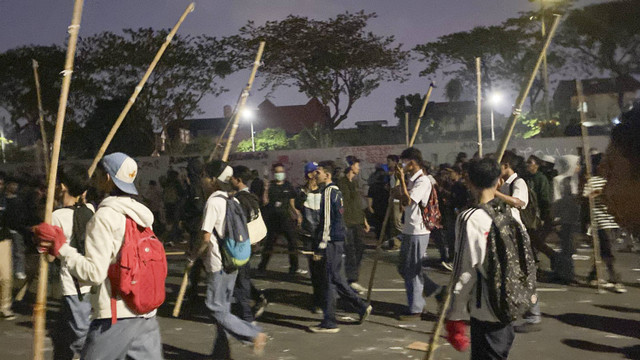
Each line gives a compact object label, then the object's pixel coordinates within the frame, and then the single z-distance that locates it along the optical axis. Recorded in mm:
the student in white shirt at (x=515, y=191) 7000
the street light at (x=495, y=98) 46812
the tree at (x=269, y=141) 45469
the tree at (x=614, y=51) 40031
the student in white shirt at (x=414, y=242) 7516
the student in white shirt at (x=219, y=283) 5684
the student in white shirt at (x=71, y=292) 5105
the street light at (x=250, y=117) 44972
